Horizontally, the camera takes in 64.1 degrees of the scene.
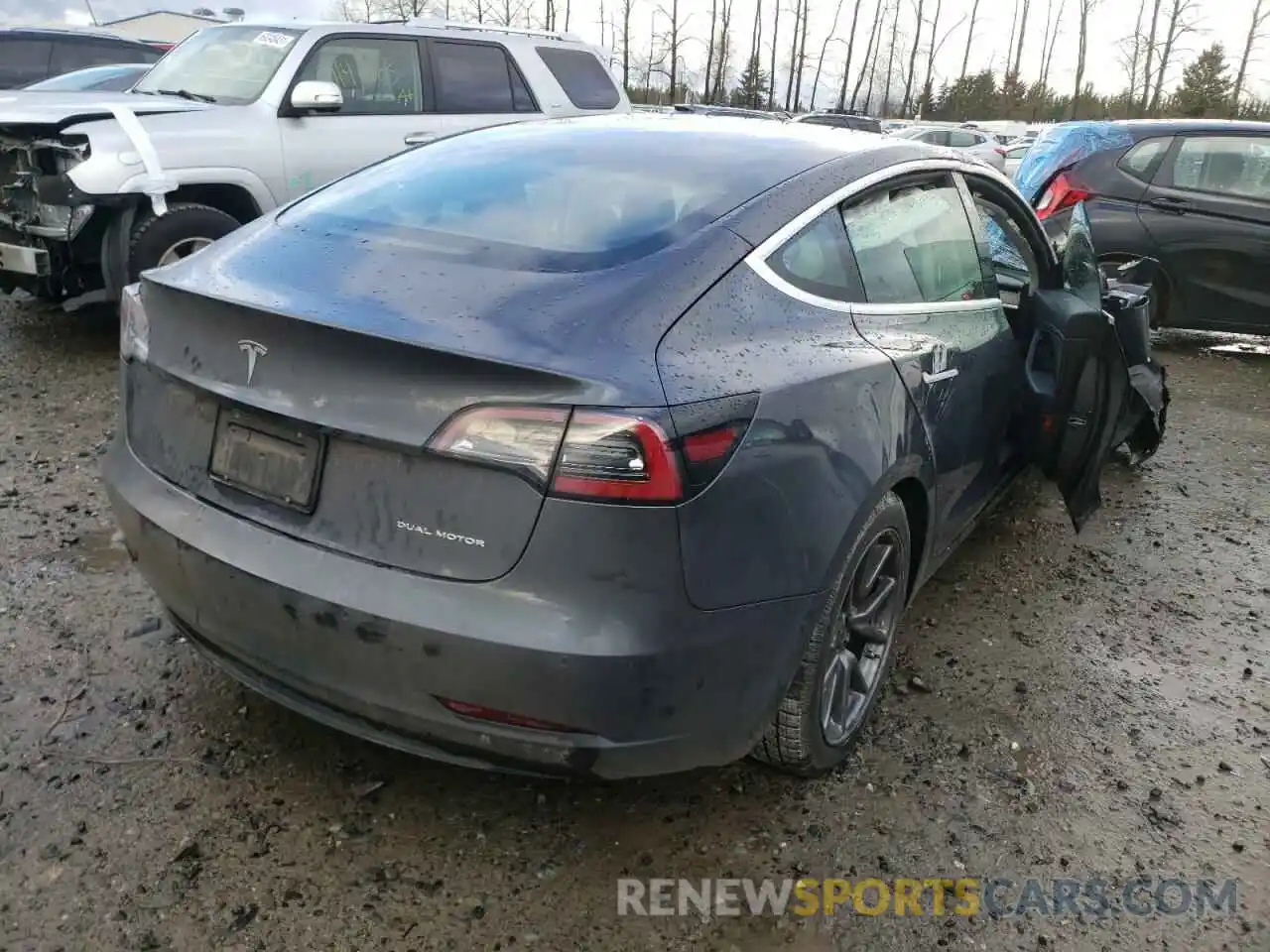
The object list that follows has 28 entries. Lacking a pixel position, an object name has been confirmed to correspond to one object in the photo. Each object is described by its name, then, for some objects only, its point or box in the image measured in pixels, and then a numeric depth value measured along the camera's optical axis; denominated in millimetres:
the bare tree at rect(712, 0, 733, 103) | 53719
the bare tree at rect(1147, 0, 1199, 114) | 50875
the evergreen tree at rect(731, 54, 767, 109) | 55688
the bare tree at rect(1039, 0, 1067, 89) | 57406
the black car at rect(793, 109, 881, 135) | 28000
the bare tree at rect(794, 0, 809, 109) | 57188
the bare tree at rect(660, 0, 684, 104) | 52250
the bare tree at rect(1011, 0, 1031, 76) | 58531
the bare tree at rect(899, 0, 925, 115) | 57875
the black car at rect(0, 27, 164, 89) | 11375
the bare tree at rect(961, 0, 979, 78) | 59000
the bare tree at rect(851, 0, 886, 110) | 57612
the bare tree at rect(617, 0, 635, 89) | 51875
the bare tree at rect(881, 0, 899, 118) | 58562
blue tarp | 7621
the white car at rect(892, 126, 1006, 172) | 23322
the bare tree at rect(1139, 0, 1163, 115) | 51906
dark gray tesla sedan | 1888
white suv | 5488
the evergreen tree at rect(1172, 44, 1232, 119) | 45094
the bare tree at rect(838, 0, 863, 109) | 57656
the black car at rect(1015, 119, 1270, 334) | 7211
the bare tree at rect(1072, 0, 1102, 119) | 54781
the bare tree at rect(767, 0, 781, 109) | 55481
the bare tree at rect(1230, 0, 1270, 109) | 47844
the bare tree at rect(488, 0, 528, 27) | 45844
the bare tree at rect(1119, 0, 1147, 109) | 52656
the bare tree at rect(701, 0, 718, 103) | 53612
